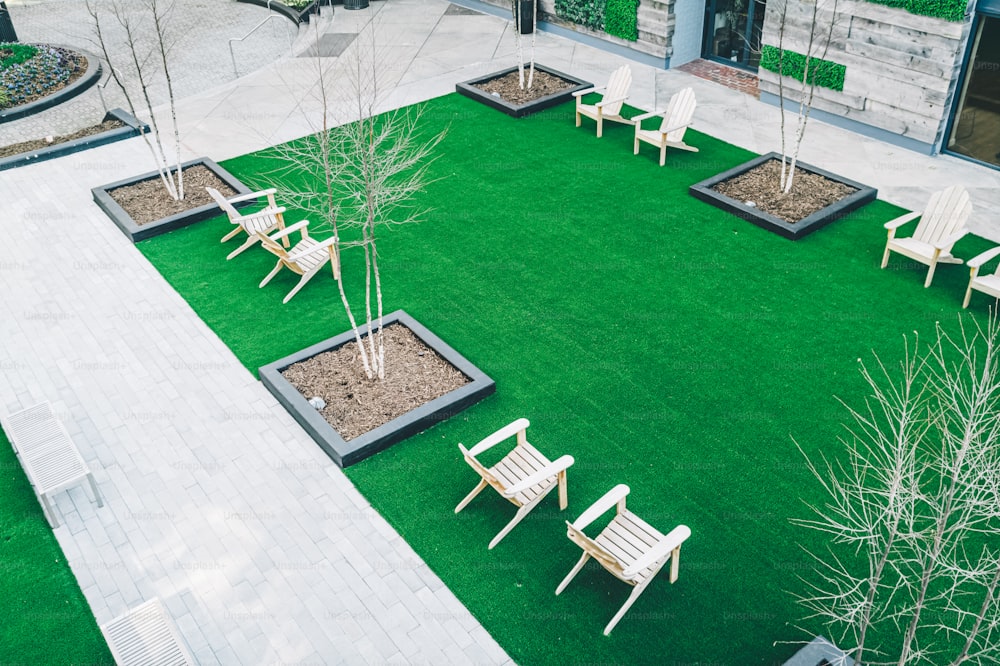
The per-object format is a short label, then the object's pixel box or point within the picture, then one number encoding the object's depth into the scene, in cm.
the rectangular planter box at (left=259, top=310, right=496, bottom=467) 830
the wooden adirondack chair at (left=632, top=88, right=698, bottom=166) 1325
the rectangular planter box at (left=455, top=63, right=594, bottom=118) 1499
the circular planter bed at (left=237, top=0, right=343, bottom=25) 2092
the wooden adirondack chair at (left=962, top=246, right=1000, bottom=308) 959
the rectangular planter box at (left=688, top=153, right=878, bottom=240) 1138
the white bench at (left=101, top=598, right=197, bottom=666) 621
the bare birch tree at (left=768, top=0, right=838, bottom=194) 1365
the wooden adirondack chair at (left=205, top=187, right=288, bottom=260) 1097
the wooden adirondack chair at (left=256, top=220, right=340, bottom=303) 1030
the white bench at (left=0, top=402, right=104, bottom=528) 763
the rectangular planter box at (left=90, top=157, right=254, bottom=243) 1185
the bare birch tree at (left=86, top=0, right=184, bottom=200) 1488
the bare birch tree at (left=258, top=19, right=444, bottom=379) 855
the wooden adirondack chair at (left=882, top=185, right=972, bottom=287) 1021
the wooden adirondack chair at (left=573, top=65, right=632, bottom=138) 1409
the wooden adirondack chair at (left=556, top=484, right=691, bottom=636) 656
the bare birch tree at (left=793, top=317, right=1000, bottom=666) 638
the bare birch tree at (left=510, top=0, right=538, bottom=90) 1545
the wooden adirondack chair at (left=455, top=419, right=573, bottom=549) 729
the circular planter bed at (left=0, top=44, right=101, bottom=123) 1662
